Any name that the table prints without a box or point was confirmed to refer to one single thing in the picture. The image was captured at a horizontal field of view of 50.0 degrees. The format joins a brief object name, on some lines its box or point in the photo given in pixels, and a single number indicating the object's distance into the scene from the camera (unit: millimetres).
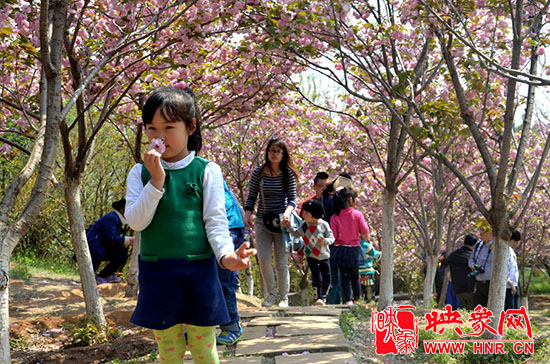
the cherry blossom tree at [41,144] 3561
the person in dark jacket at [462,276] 7973
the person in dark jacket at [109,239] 8656
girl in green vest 2531
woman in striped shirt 6293
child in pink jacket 7547
